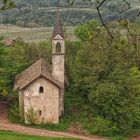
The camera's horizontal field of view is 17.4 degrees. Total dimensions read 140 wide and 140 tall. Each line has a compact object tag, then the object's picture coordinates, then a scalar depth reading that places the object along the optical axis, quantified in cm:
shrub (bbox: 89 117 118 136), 3303
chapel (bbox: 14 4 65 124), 3359
